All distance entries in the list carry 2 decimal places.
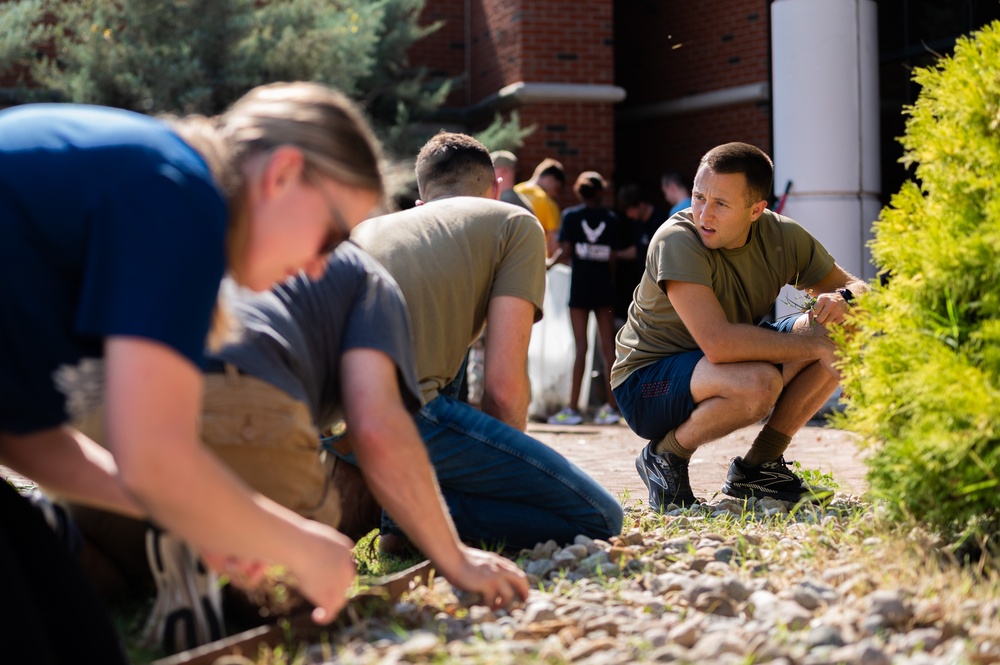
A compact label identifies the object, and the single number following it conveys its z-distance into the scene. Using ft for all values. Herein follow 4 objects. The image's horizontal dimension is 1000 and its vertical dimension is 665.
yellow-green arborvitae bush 9.61
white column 28.71
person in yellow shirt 30.58
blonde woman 5.91
